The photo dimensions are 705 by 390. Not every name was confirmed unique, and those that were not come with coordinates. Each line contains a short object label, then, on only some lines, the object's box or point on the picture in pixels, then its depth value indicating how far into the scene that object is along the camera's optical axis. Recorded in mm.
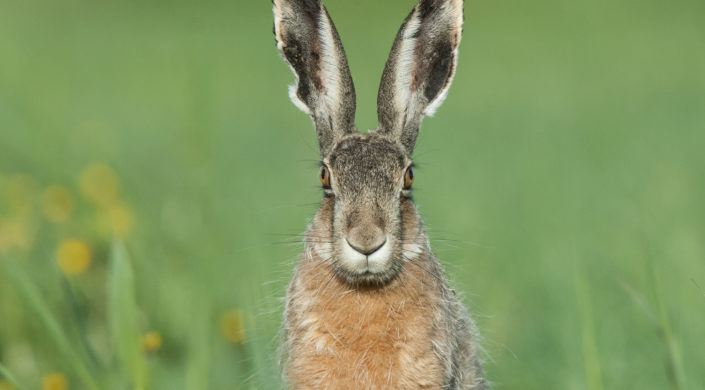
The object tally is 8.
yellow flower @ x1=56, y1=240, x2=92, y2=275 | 10859
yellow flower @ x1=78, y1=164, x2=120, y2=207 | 13070
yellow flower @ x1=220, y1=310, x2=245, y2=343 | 9830
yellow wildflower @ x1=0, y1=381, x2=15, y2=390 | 9318
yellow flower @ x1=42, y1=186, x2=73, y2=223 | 12523
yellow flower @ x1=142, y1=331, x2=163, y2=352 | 7672
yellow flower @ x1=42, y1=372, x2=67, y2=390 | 8742
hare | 7918
